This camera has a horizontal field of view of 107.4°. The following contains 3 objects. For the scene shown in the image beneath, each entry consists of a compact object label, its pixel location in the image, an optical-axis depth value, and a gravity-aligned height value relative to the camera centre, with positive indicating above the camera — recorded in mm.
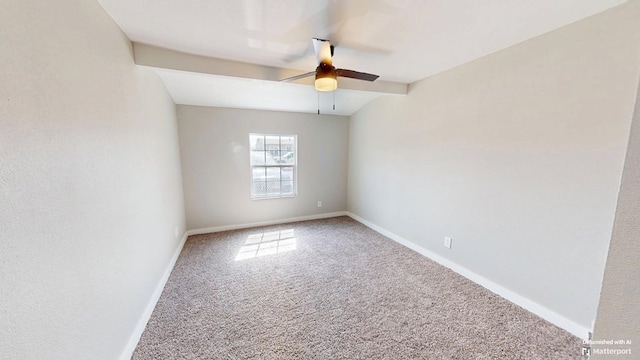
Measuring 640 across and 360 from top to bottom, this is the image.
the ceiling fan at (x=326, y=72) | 1906 +686
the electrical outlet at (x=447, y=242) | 2773 -1039
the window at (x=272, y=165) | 4203 -218
